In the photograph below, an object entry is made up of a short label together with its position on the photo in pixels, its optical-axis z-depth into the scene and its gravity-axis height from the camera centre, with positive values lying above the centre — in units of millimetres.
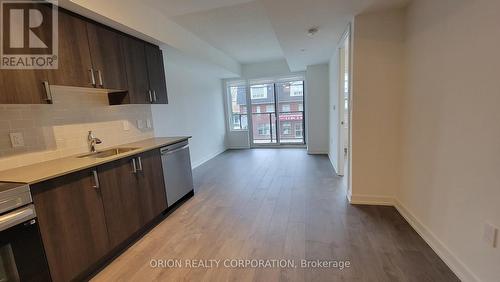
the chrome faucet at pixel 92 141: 2454 -232
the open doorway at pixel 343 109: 3483 -73
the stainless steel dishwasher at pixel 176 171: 2814 -750
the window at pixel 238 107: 6996 +114
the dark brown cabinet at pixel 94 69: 1660 +506
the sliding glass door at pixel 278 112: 6707 -113
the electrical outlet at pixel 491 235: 1313 -825
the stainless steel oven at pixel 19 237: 1289 -680
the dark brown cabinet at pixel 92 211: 1542 -757
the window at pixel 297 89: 6586 +550
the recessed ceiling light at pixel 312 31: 2811 +969
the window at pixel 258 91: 6836 +555
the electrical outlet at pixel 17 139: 1817 -120
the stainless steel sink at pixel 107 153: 2356 -371
